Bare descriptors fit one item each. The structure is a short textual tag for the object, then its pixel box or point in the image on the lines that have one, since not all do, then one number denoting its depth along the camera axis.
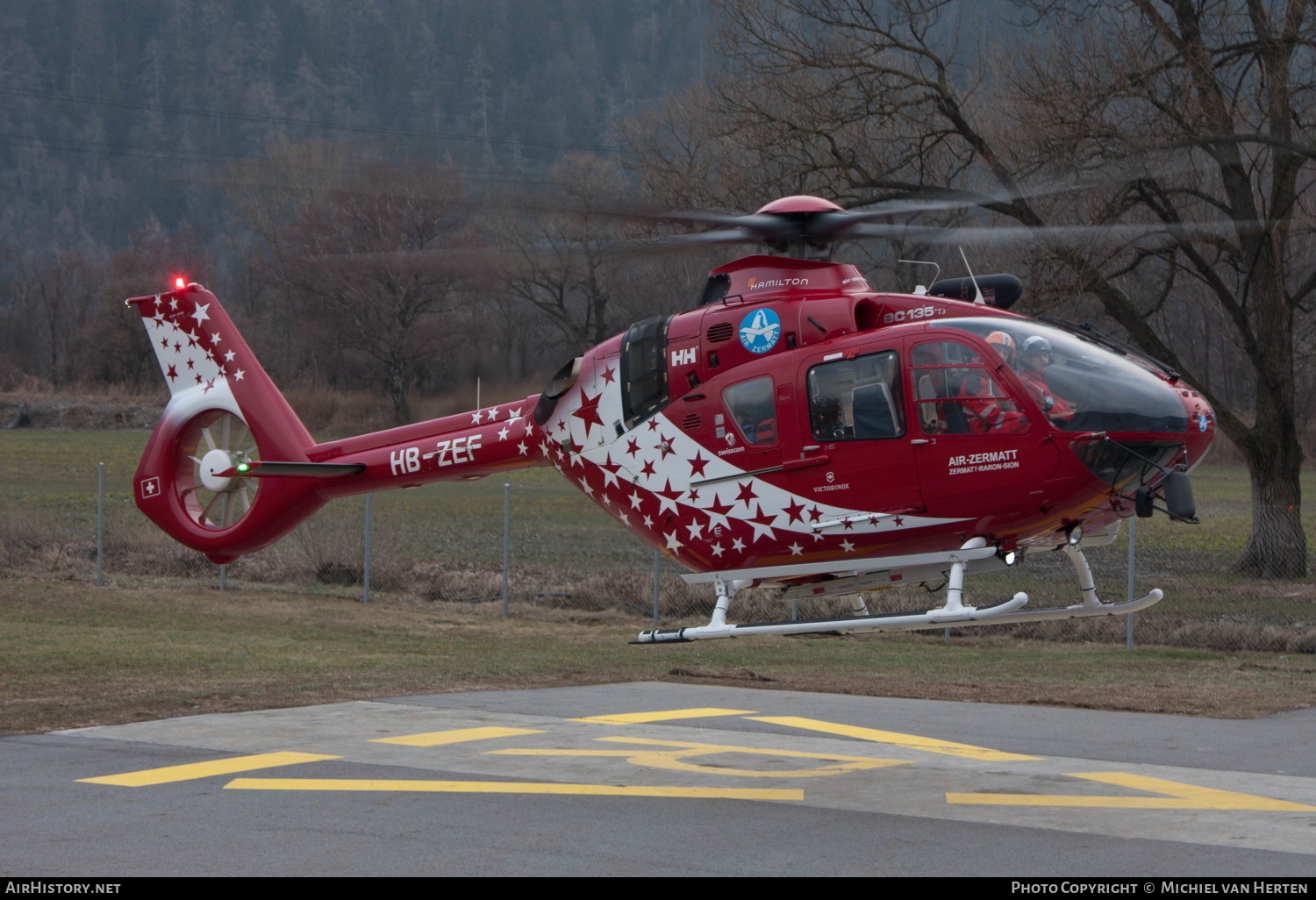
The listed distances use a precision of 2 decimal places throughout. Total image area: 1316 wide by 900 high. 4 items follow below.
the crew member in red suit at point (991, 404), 19.72
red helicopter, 19.53
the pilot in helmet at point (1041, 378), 19.47
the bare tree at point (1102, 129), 46.12
